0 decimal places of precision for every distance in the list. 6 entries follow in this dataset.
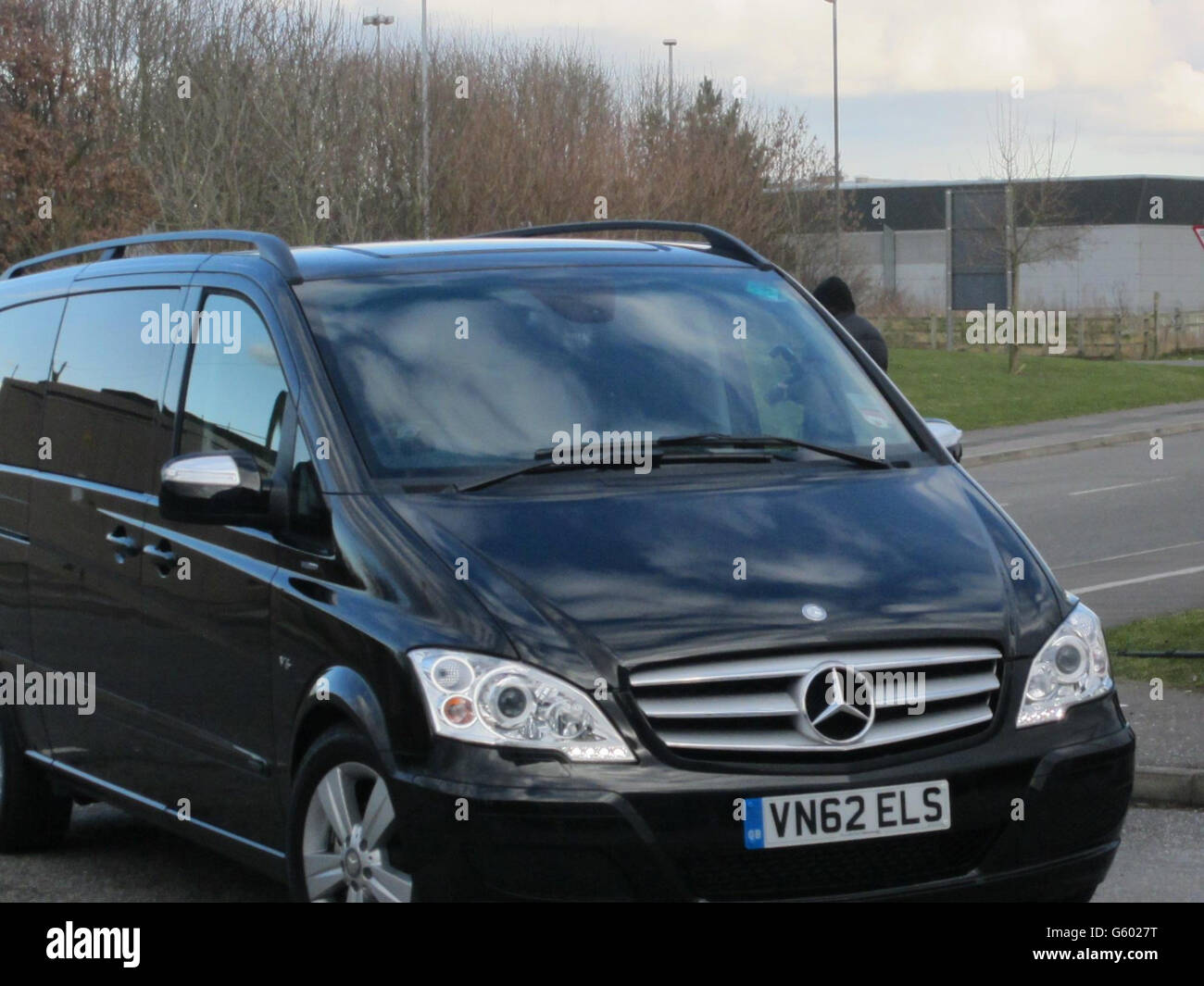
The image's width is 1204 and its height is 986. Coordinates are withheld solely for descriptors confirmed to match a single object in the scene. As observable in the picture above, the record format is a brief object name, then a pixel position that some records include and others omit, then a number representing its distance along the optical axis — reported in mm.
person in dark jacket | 13846
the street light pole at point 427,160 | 37906
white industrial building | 73375
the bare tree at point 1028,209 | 41906
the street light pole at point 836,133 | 49031
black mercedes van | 4195
